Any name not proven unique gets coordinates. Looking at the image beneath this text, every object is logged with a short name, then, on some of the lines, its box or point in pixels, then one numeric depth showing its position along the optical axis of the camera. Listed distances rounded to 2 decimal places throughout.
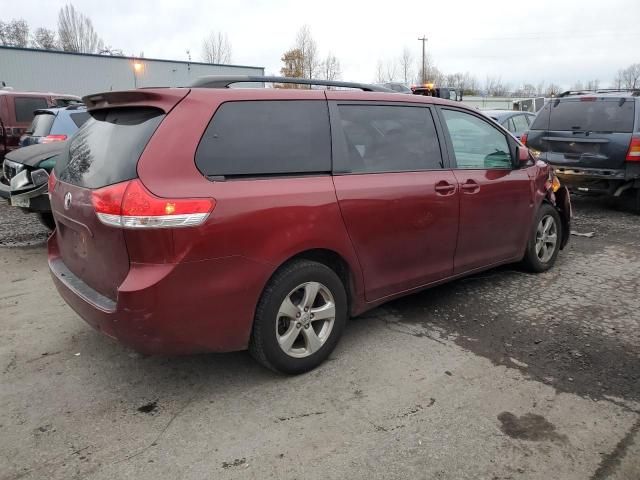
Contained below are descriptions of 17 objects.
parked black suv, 7.69
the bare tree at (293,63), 48.63
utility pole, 63.91
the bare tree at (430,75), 66.48
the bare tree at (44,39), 65.44
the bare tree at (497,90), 86.22
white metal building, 28.84
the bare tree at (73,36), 65.31
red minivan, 2.67
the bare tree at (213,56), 52.56
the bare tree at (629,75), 60.33
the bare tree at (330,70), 50.13
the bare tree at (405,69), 65.44
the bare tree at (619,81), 61.96
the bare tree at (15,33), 64.69
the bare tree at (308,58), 49.19
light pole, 31.22
